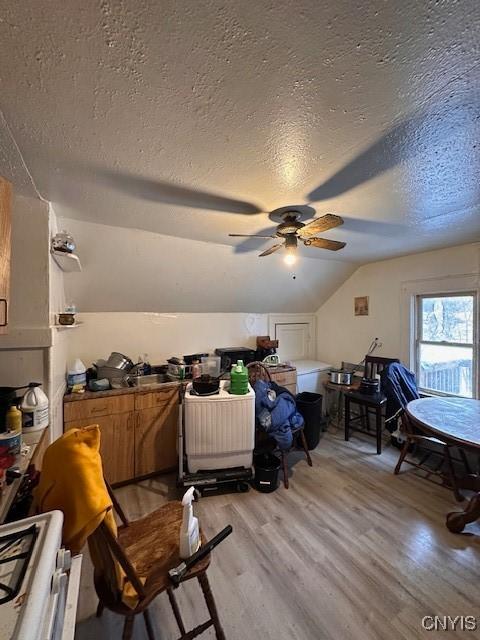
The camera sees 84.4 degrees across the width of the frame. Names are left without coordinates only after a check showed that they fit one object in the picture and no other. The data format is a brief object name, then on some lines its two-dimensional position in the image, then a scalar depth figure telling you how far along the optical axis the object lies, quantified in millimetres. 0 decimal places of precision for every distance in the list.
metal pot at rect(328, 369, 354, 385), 3553
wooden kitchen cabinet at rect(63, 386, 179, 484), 2338
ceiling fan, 1713
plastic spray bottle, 1112
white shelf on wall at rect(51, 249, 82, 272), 1745
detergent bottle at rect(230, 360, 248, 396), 2344
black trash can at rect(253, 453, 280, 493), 2344
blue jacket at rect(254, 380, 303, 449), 2422
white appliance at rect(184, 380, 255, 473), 2227
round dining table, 1866
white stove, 560
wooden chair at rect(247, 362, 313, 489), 2762
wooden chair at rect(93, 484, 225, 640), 958
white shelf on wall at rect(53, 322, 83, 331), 1848
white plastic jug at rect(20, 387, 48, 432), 1513
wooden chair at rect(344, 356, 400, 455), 2984
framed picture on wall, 3848
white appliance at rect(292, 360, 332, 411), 3754
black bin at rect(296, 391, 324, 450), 3062
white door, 4262
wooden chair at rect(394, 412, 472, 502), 2215
